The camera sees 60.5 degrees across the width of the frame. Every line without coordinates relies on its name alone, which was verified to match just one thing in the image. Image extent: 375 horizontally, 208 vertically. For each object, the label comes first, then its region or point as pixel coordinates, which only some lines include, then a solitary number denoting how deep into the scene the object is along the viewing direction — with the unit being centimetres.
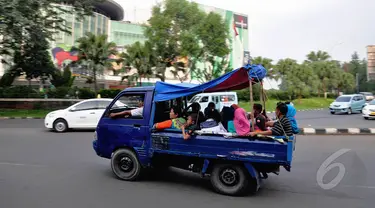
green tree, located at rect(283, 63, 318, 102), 4341
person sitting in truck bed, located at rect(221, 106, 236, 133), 599
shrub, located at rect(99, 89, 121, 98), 3244
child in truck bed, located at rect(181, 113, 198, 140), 558
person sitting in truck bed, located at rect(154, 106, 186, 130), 588
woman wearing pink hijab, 530
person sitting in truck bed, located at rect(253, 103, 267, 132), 568
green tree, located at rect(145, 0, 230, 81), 2825
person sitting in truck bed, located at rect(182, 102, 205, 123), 610
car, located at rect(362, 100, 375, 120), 2066
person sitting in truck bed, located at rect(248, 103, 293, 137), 520
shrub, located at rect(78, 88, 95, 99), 2969
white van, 2000
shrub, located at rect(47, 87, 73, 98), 2794
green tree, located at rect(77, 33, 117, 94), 2928
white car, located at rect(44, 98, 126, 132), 1442
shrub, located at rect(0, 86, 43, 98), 2641
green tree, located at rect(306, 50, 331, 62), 5759
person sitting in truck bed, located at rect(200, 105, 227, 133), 569
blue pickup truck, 516
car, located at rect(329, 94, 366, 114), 2628
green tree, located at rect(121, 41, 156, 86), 3141
